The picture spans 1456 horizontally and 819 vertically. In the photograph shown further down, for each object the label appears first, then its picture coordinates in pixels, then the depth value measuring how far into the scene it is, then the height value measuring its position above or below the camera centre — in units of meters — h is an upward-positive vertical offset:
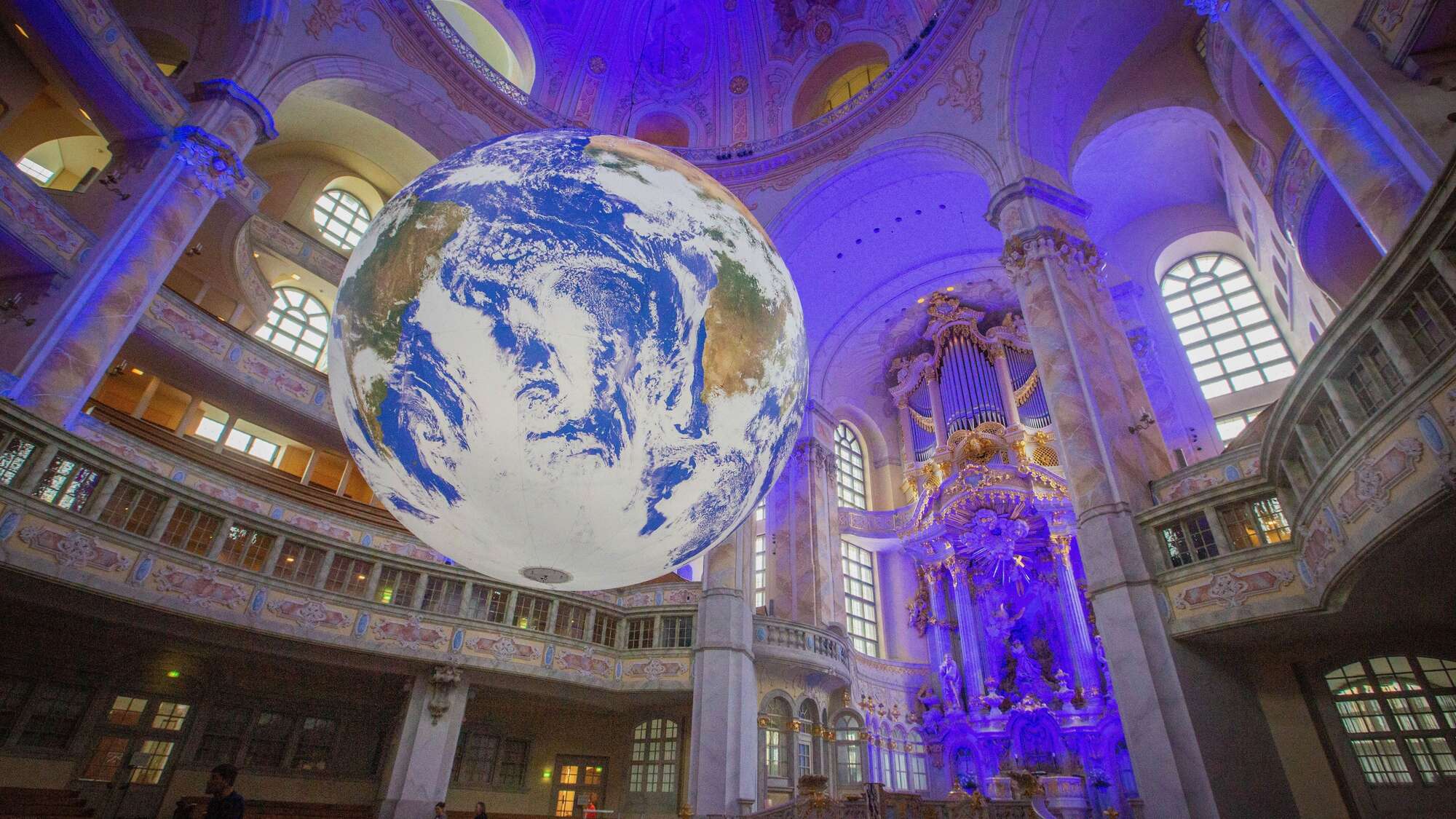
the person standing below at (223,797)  4.97 -0.16
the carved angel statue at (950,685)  19.25 +2.96
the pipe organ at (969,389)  21.22 +12.49
